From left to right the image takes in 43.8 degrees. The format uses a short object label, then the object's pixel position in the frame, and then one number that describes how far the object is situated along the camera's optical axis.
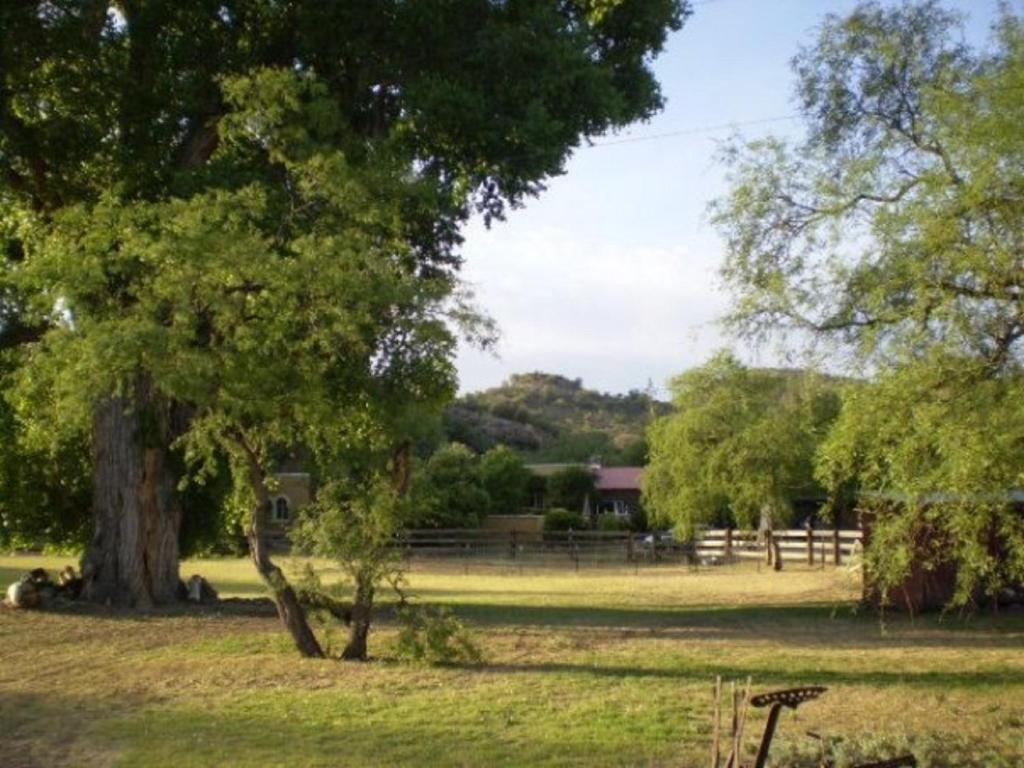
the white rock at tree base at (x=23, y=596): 21.78
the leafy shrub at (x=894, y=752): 9.51
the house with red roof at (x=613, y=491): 67.12
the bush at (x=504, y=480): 60.97
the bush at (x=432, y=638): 15.02
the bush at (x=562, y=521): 57.56
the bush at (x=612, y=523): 58.24
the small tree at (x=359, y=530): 14.66
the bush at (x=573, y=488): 65.50
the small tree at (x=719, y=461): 36.19
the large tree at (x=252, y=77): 18.58
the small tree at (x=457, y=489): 55.87
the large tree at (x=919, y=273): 11.19
